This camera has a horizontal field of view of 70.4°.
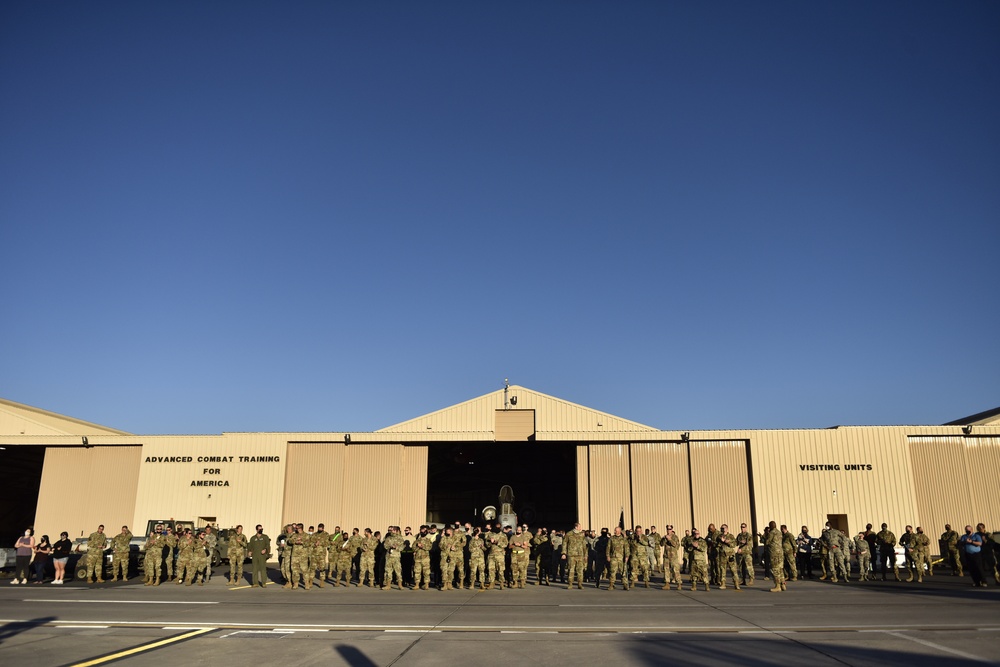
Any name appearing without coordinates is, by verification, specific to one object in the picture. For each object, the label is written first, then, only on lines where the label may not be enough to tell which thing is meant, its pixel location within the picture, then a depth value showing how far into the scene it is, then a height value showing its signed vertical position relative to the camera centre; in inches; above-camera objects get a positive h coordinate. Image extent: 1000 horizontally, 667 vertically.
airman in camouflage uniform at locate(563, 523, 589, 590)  777.6 -40.2
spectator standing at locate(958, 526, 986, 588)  708.0 -38.9
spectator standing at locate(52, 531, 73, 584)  831.1 -48.8
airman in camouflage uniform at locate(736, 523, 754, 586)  760.3 -36.7
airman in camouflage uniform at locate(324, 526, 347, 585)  828.6 -39.2
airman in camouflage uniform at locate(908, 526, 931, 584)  813.9 -36.8
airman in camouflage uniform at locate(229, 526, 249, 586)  802.8 -46.2
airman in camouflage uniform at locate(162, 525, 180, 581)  818.2 -39.5
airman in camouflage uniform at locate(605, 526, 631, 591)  769.6 -42.8
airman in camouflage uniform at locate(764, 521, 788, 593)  708.0 -40.0
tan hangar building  1189.7 +72.2
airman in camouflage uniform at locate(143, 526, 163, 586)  800.9 -51.8
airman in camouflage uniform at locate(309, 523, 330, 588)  775.8 -41.2
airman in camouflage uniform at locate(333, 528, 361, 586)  829.8 -45.9
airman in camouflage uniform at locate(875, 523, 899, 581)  828.6 -33.9
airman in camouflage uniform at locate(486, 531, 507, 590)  759.1 -43.5
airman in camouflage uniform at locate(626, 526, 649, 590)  770.2 -42.1
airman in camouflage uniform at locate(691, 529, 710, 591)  748.0 -47.3
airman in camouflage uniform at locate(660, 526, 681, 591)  776.5 -47.9
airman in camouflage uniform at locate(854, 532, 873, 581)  843.4 -46.4
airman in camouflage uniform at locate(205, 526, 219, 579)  834.6 -37.0
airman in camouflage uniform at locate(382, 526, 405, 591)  764.0 -44.4
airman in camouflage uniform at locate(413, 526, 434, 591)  757.3 -45.9
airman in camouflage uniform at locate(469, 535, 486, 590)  760.3 -47.8
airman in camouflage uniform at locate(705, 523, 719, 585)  766.5 -38.1
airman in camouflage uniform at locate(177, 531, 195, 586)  807.1 -48.6
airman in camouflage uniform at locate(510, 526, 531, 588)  767.7 -46.0
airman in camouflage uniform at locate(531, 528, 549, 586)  832.3 -43.6
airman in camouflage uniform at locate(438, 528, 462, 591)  755.4 -42.6
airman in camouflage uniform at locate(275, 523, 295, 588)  768.9 -48.5
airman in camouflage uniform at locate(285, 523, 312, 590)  762.8 -44.7
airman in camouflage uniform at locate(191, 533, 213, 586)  805.9 -50.7
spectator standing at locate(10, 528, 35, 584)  804.6 -46.9
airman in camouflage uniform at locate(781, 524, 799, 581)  776.6 -38.2
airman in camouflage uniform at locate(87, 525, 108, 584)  843.8 -47.9
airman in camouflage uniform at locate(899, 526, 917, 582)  831.7 -36.1
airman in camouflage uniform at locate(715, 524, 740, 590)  752.3 -37.2
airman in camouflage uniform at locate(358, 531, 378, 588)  812.0 -47.1
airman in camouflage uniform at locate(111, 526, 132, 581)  857.5 -47.4
